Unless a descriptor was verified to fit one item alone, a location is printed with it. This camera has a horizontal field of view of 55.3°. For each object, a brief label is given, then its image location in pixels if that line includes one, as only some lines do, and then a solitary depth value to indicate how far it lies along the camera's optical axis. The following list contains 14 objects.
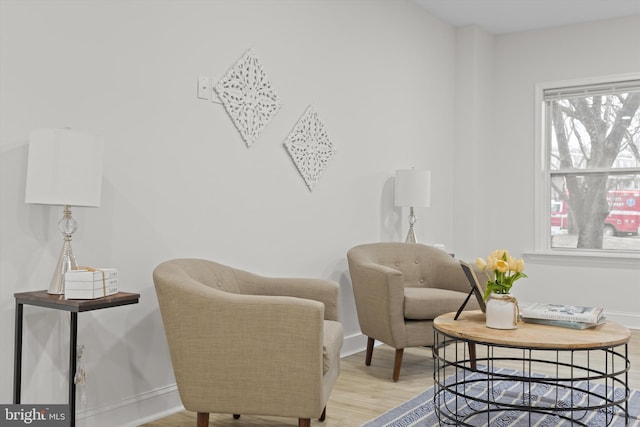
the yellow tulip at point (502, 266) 2.69
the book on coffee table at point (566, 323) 2.68
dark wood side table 2.15
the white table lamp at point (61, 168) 2.16
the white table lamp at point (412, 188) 4.57
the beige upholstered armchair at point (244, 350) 2.36
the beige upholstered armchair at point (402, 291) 3.61
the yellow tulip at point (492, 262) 2.71
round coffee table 2.43
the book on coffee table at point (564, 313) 2.69
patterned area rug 2.87
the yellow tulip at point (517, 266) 2.72
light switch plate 3.18
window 5.54
